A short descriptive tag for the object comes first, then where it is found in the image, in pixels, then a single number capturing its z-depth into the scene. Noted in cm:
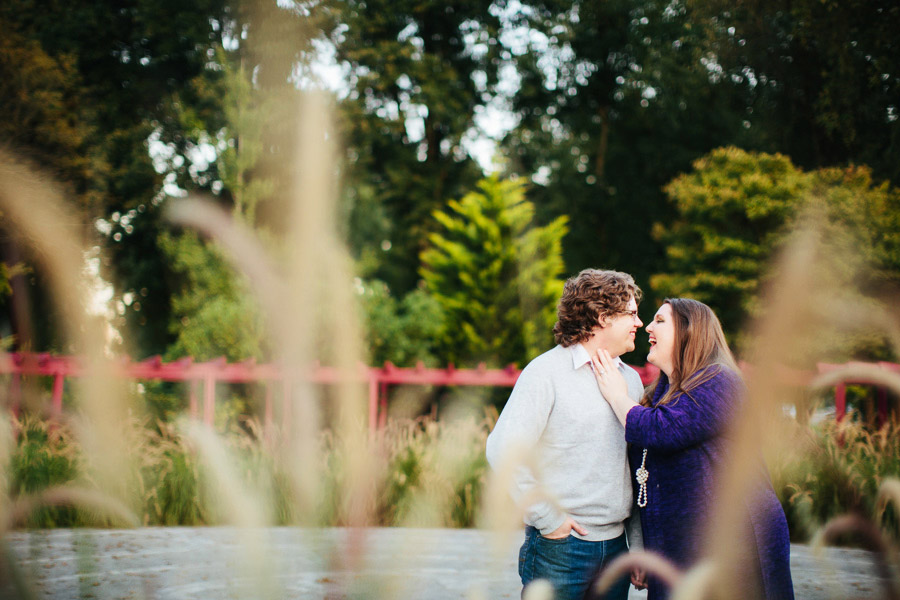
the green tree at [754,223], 1289
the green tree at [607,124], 2091
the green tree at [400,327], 1419
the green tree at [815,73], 1269
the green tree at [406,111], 1989
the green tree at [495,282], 1473
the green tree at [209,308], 1273
